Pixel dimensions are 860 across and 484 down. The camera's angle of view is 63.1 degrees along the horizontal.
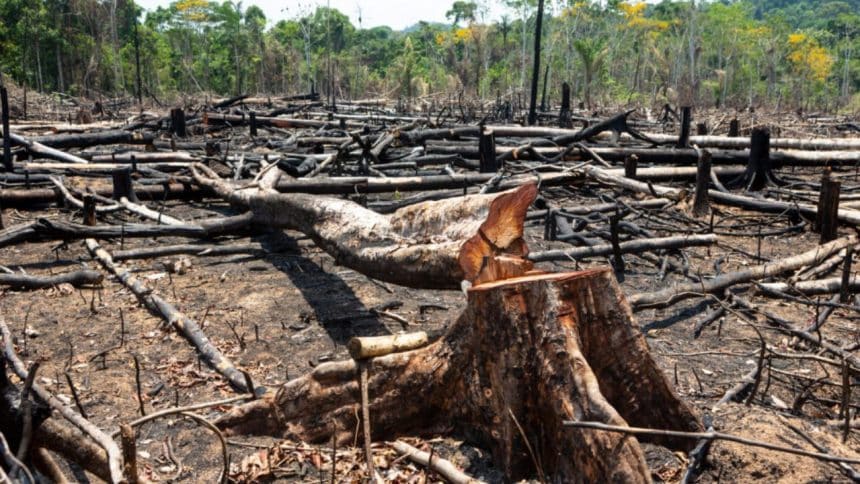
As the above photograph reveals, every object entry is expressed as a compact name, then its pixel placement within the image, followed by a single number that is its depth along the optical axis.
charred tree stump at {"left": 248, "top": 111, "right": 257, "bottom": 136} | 18.41
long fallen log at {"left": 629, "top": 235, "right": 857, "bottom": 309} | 4.96
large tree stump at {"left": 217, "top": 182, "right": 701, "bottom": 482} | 2.69
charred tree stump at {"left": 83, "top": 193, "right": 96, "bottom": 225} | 7.62
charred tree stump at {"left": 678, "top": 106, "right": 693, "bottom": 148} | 12.70
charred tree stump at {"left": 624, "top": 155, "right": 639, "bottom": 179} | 10.36
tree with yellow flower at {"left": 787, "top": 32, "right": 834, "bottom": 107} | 46.85
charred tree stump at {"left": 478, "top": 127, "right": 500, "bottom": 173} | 11.50
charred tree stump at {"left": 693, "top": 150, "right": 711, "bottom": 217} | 8.98
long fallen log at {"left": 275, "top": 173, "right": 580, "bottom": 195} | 8.66
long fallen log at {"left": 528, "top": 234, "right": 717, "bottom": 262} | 5.79
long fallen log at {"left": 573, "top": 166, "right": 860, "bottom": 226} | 8.22
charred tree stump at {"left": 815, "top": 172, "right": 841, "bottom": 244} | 7.40
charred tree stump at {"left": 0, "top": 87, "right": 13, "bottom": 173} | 10.25
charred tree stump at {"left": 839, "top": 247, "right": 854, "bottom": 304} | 5.15
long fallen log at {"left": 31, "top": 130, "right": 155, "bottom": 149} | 12.79
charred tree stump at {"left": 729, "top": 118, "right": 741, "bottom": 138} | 15.68
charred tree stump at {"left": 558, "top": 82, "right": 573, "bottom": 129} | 19.01
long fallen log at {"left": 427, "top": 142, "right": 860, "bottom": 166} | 11.86
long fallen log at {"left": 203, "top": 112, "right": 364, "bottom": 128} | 19.30
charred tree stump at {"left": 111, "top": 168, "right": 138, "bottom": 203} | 8.98
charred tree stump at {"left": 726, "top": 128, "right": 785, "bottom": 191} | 10.88
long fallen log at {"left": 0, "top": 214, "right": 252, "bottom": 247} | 6.70
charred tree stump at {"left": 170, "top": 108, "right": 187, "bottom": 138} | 17.80
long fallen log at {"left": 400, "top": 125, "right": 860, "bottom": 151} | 13.06
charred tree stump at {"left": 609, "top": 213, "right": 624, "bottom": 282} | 6.00
